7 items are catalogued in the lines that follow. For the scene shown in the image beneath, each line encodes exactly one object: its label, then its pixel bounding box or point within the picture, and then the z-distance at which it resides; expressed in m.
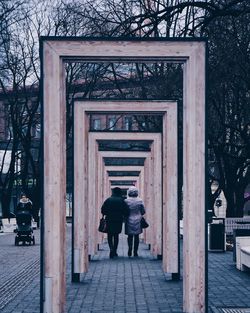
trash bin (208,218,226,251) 25.45
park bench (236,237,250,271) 17.64
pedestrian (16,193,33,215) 31.31
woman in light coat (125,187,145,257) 23.48
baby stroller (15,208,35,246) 30.02
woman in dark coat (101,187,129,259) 23.58
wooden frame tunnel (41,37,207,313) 11.02
